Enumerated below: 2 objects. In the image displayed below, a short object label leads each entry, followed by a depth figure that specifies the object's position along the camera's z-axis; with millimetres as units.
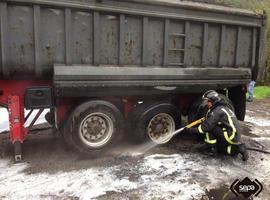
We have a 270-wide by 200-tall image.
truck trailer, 4453
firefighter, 4812
